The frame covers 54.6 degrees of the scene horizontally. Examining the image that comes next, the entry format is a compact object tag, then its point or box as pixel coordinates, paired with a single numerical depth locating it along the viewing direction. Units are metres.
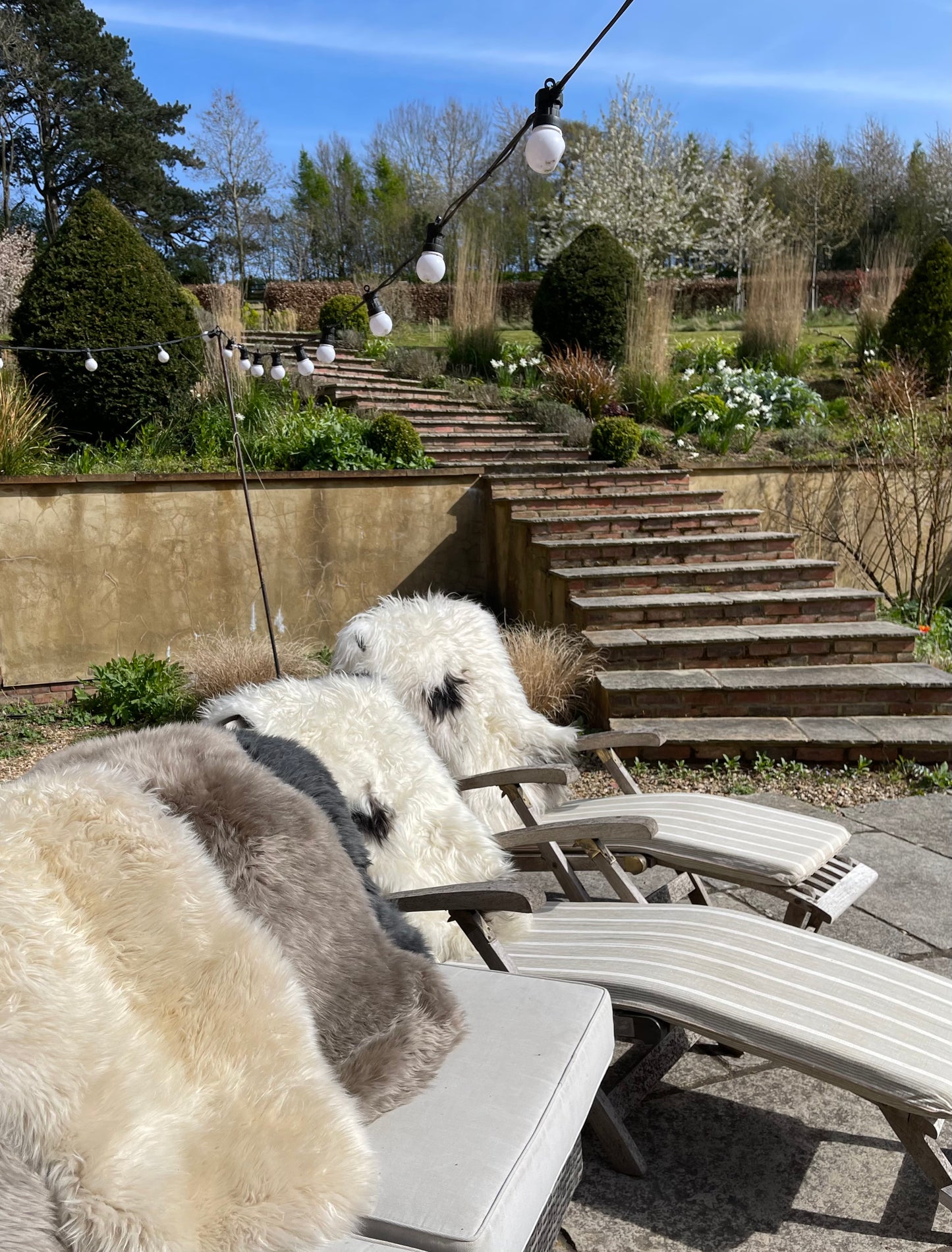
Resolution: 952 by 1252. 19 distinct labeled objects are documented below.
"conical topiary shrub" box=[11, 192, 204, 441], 7.87
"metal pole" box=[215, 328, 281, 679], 5.27
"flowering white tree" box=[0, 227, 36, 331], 14.92
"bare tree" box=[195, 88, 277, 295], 25.30
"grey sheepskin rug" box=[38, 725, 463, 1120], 1.75
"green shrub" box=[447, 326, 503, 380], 11.48
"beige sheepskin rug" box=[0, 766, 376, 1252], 1.22
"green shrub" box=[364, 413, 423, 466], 8.08
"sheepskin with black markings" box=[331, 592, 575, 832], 3.38
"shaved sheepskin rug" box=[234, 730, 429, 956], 2.09
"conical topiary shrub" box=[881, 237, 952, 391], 11.19
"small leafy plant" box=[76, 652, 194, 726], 5.99
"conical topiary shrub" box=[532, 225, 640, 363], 10.73
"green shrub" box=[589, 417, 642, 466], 8.41
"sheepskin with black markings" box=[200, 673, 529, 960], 2.53
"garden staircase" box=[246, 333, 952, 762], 5.19
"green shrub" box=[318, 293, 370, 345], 13.47
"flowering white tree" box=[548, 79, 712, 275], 19.33
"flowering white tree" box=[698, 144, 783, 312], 22.11
